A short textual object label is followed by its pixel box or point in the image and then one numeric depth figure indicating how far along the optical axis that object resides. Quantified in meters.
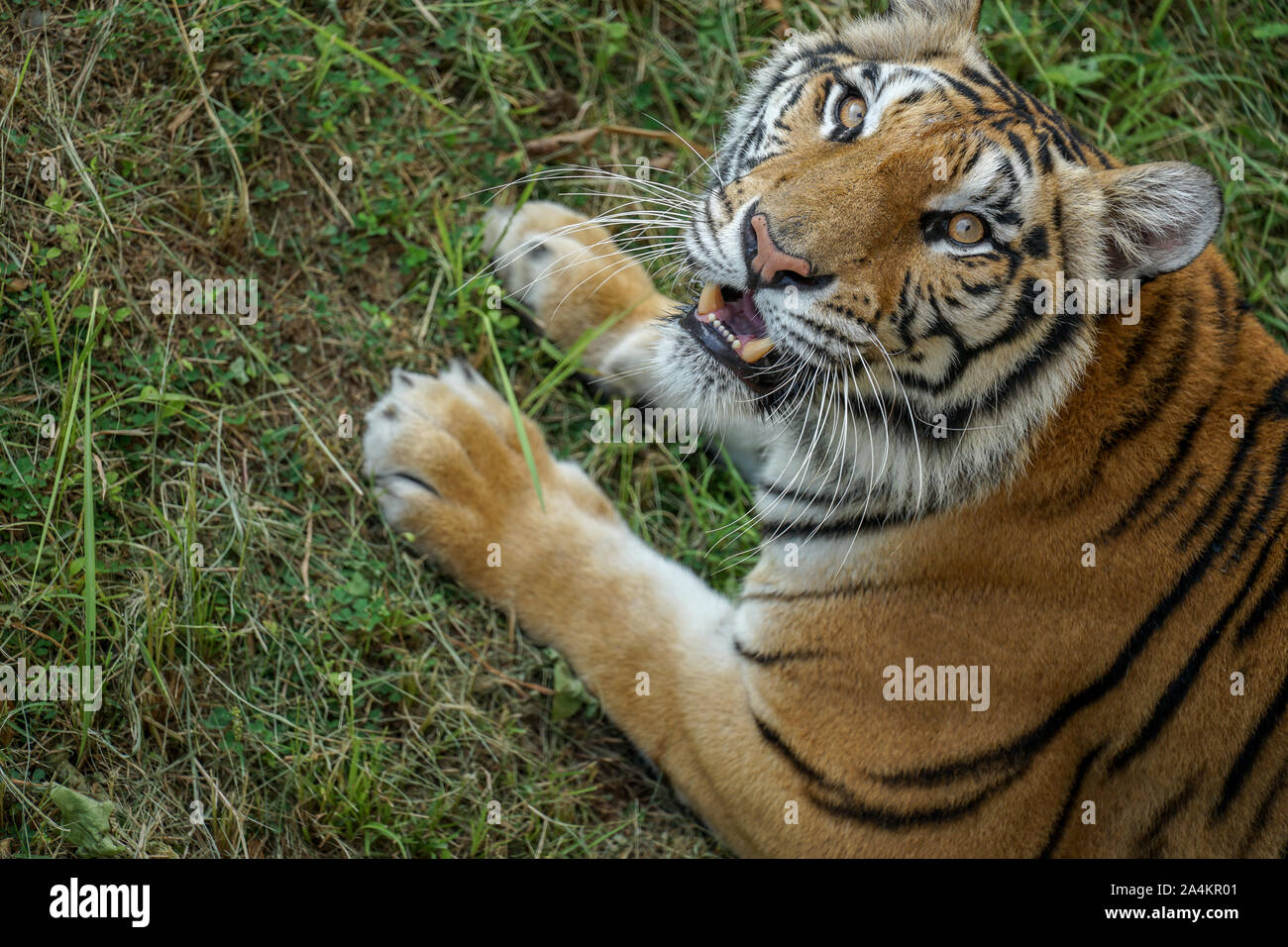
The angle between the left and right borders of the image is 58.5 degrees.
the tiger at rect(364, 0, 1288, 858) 2.21
